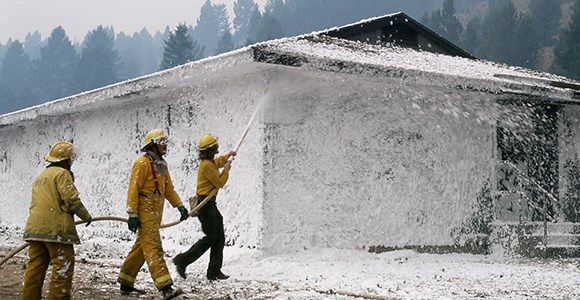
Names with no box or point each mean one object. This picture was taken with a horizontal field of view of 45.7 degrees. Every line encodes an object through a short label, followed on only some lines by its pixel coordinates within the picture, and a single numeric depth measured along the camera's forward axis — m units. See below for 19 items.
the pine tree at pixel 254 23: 96.88
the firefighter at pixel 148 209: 6.68
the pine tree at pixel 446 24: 63.25
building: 9.53
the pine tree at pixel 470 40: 58.13
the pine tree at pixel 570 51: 43.44
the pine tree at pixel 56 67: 83.00
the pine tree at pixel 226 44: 89.19
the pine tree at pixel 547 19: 60.22
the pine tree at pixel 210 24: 125.50
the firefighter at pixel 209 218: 7.67
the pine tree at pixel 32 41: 142.73
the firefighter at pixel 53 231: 6.00
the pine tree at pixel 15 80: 81.38
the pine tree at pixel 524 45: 53.07
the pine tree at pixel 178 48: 72.56
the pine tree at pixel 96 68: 82.12
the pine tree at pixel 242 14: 122.95
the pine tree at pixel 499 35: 54.50
